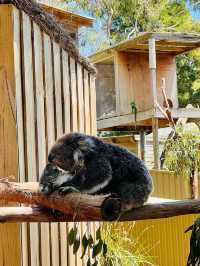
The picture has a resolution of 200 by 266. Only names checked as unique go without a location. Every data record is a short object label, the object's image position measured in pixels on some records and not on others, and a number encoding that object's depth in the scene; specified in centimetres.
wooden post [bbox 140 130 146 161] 1102
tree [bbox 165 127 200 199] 724
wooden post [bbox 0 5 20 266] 339
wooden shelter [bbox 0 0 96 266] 344
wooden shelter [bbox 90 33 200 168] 974
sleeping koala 239
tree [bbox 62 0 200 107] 1486
